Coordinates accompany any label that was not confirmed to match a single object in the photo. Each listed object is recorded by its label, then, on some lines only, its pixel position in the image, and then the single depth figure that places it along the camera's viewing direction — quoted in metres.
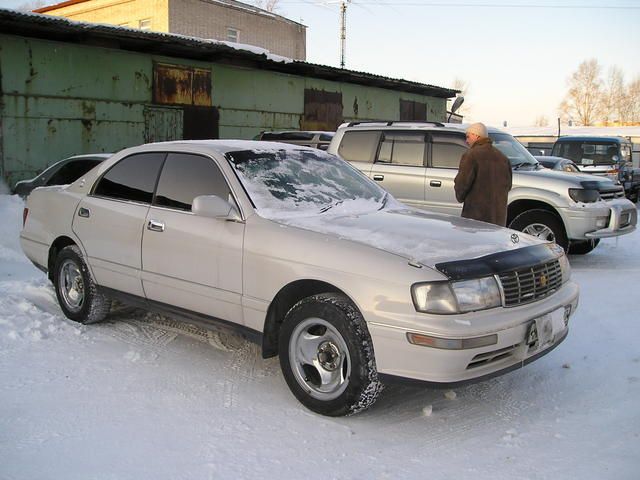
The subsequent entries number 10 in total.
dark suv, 15.66
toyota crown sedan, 3.34
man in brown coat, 6.09
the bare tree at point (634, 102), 74.75
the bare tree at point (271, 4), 45.84
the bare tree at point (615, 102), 74.75
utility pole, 32.16
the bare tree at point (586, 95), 74.75
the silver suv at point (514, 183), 8.10
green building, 11.34
